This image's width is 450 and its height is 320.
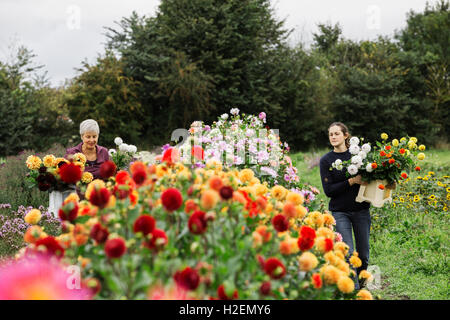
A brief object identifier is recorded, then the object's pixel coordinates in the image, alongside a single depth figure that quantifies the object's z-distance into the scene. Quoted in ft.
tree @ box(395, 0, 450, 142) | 65.51
